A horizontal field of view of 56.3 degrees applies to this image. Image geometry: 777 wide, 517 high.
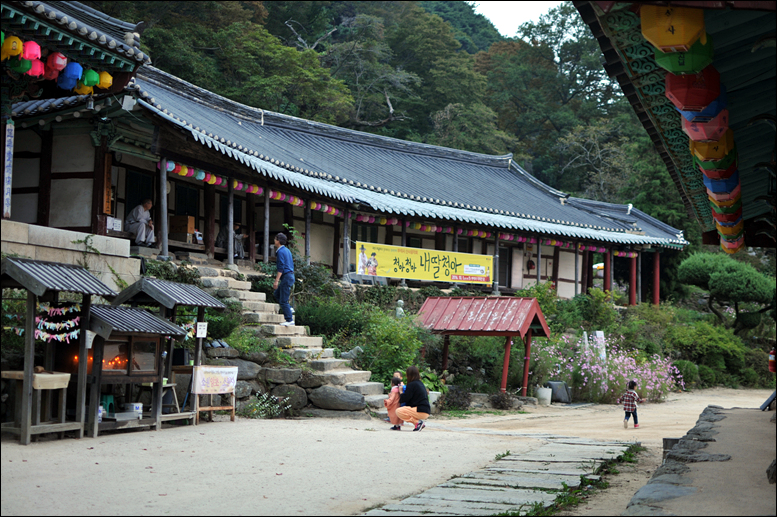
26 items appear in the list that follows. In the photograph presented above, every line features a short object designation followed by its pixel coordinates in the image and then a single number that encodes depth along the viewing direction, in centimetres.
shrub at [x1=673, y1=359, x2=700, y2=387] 2333
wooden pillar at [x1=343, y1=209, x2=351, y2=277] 1988
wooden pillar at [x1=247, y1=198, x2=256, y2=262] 1975
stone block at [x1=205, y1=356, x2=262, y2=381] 1194
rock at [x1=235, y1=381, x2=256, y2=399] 1168
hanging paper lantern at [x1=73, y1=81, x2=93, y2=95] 1040
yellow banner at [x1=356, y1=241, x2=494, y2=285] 1953
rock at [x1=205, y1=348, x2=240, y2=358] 1187
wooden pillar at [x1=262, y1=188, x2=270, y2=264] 1764
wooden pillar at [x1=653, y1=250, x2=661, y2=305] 3059
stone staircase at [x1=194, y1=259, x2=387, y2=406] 1269
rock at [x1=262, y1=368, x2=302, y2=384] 1225
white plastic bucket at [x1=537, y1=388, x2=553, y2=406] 1697
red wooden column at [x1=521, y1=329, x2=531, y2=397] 1652
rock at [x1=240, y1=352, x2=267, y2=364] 1231
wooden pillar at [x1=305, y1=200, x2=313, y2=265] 1916
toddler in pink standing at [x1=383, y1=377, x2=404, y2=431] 1142
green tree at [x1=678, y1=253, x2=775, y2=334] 2736
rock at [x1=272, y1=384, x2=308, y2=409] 1221
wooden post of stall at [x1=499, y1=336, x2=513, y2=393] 1596
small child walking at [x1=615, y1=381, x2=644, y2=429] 1309
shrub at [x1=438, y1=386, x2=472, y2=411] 1494
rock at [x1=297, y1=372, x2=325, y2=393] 1247
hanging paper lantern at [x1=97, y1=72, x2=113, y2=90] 1041
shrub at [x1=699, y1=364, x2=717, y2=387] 2398
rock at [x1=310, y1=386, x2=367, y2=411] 1226
